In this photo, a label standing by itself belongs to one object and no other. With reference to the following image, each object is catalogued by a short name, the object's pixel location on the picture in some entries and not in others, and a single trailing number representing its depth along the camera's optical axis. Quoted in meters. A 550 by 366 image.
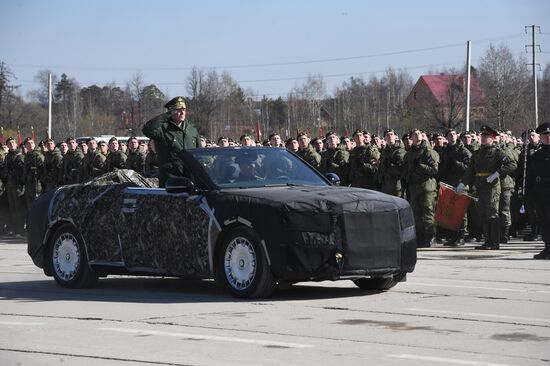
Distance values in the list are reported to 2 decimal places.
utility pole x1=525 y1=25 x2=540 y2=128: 66.44
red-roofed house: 93.38
